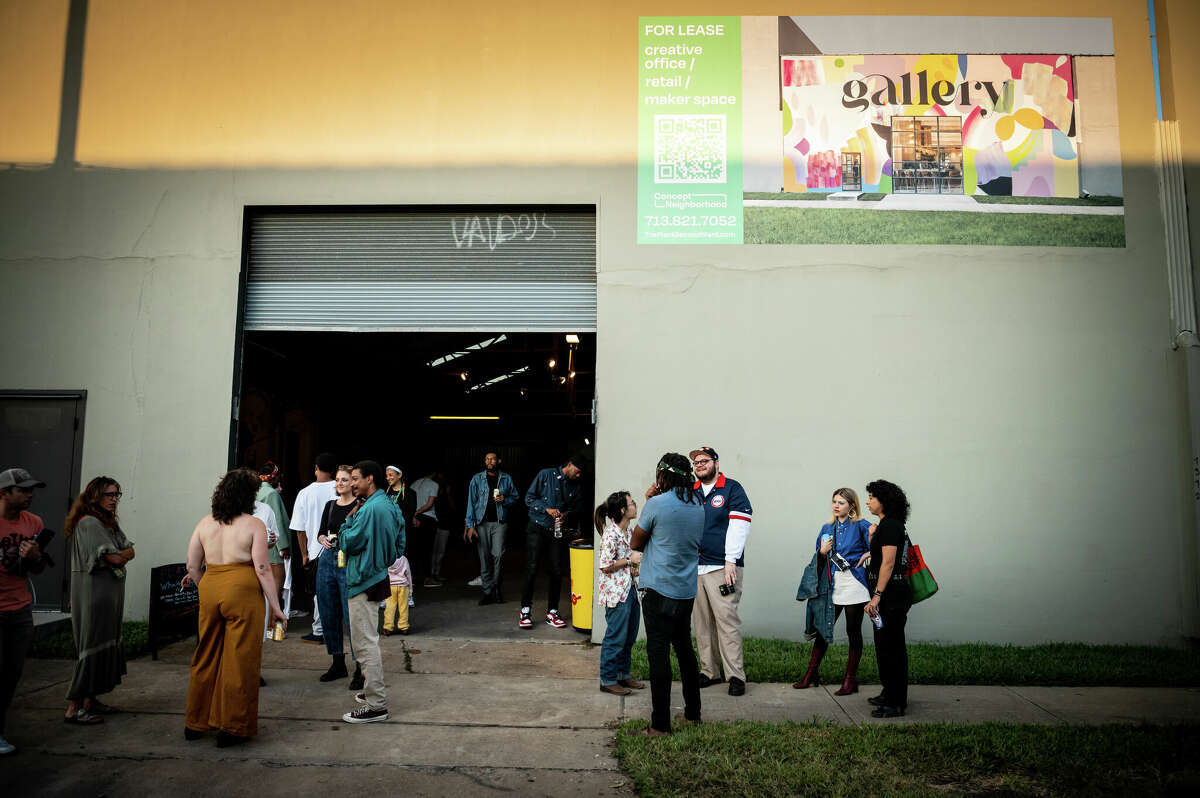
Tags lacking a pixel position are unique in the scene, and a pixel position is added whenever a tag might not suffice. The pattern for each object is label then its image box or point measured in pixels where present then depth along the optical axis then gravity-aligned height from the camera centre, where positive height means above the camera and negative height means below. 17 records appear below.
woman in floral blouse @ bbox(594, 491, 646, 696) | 6.36 -0.91
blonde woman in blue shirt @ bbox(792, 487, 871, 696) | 6.20 -0.64
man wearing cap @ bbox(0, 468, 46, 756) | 4.84 -0.58
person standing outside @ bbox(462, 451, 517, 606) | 10.39 -0.45
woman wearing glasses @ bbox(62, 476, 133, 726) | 5.38 -0.79
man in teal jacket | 5.52 -0.68
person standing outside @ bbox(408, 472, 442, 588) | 12.01 -0.47
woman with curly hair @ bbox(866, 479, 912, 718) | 5.71 -0.88
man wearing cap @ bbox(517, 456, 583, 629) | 9.46 -0.36
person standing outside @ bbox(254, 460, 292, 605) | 7.82 -0.55
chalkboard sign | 7.15 -1.15
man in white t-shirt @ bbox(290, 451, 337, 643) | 7.83 -0.38
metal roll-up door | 8.75 +2.37
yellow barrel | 8.54 -1.06
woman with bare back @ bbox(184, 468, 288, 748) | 5.00 -0.83
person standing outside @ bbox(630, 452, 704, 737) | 5.21 -0.58
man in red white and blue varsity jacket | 6.34 -0.66
